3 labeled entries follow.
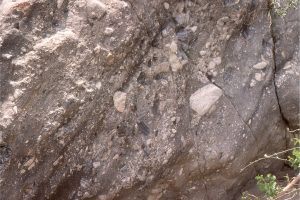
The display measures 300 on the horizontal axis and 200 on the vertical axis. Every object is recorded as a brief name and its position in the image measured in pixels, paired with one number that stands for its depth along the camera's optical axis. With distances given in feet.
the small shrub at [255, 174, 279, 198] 6.25
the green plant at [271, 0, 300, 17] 6.96
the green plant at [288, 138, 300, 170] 6.37
